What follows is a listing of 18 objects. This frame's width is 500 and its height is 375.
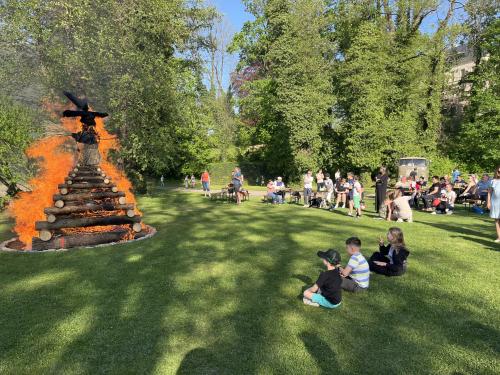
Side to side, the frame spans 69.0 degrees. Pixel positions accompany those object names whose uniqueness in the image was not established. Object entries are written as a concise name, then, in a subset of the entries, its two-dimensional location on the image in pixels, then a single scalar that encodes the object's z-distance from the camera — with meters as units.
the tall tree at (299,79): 33.84
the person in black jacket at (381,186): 15.27
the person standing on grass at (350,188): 15.45
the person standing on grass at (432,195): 16.69
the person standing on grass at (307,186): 19.19
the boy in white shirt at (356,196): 14.90
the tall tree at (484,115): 32.50
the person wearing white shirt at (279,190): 20.54
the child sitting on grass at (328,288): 5.88
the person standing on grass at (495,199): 9.94
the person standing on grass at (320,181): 20.39
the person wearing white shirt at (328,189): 18.58
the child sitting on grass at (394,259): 7.32
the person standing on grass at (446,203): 16.06
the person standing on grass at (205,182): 25.52
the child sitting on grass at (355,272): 6.54
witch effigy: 11.39
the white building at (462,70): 39.91
